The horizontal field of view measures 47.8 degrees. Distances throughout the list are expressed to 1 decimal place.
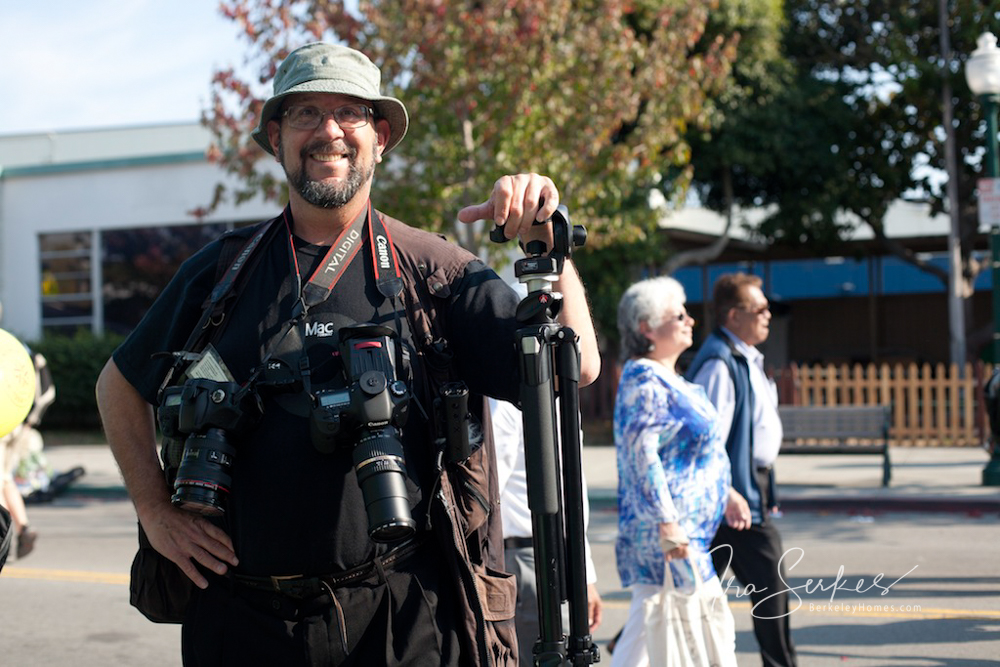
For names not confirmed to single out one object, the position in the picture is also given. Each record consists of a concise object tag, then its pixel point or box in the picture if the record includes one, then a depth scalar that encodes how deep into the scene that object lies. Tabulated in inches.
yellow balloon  128.6
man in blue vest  198.4
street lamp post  472.7
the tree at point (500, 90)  500.7
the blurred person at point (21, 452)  348.2
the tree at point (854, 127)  807.7
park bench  515.5
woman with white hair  173.6
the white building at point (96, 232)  842.8
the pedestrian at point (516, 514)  164.9
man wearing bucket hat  96.3
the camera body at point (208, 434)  93.5
